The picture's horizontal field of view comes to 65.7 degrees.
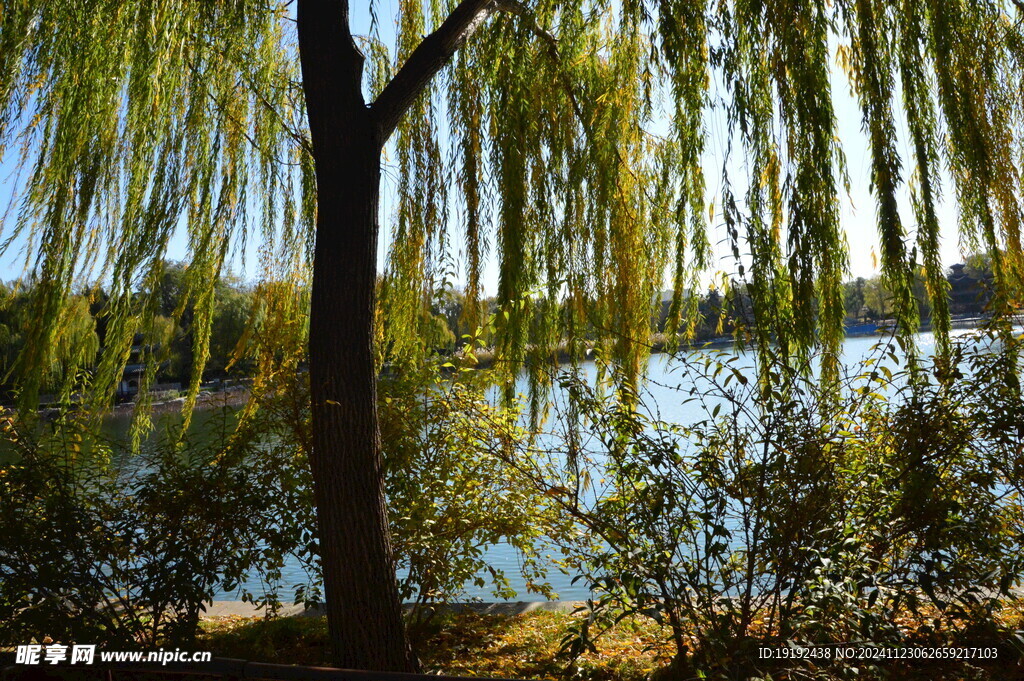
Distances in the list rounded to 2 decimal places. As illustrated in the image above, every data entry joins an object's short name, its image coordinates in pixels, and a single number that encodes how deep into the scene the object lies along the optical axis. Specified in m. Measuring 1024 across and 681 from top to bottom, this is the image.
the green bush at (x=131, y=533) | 2.60
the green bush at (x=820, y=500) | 2.12
